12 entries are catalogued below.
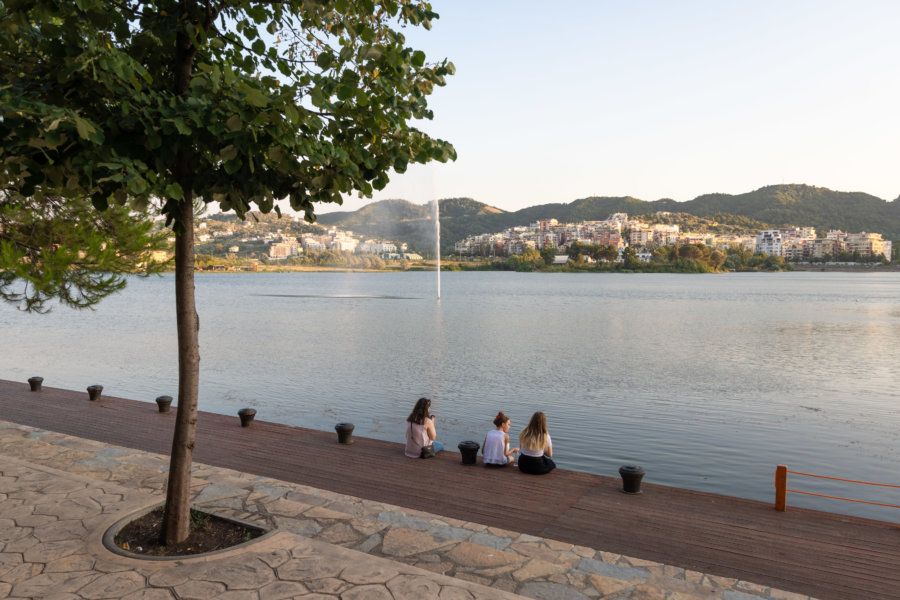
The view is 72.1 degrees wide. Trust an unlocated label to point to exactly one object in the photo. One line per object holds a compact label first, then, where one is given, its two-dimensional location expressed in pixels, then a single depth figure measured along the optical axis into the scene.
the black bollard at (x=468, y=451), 10.75
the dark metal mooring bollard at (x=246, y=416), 13.30
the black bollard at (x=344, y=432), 12.02
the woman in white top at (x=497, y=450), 10.62
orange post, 8.85
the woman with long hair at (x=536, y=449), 10.27
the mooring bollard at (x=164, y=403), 14.35
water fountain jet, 72.76
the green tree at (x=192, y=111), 4.34
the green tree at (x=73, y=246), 11.62
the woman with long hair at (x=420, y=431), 11.05
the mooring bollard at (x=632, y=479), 9.51
